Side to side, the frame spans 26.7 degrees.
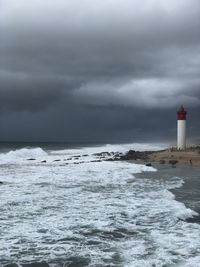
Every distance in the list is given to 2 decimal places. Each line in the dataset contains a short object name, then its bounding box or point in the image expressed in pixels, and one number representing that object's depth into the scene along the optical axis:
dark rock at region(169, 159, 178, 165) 34.17
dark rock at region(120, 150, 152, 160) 42.12
